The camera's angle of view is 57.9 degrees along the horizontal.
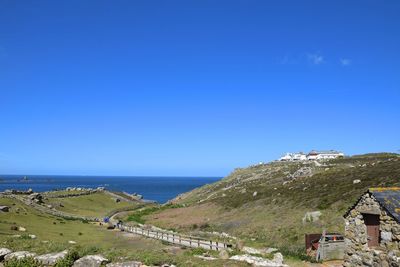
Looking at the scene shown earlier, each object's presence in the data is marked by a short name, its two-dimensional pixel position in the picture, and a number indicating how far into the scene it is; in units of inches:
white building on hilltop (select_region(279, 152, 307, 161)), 7573.8
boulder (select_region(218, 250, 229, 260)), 898.6
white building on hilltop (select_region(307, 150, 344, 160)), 7165.4
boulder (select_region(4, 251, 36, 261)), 655.8
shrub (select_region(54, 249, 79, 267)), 604.3
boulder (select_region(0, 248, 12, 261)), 674.1
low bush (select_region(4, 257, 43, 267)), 596.4
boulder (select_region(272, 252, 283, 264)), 988.3
